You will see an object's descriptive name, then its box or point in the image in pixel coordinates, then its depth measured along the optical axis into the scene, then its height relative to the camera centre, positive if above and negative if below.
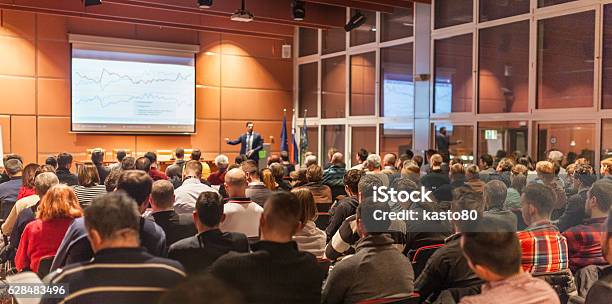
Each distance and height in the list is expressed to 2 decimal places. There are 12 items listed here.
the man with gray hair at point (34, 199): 3.69 -0.43
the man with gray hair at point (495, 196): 3.26 -0.35
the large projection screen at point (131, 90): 10.96 +0.93
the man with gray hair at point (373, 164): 6.74 -0.32
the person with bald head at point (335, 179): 5.98 -0.46
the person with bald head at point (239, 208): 3.59 -0.47
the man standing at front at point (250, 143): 10.98 -0.12
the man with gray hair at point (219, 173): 6.87 -0.45
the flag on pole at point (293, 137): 12.45 +0.00
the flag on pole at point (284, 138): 12.30 -0.02
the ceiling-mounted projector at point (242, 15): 9.62 +2.07
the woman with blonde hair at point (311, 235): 3.38 -0.63
